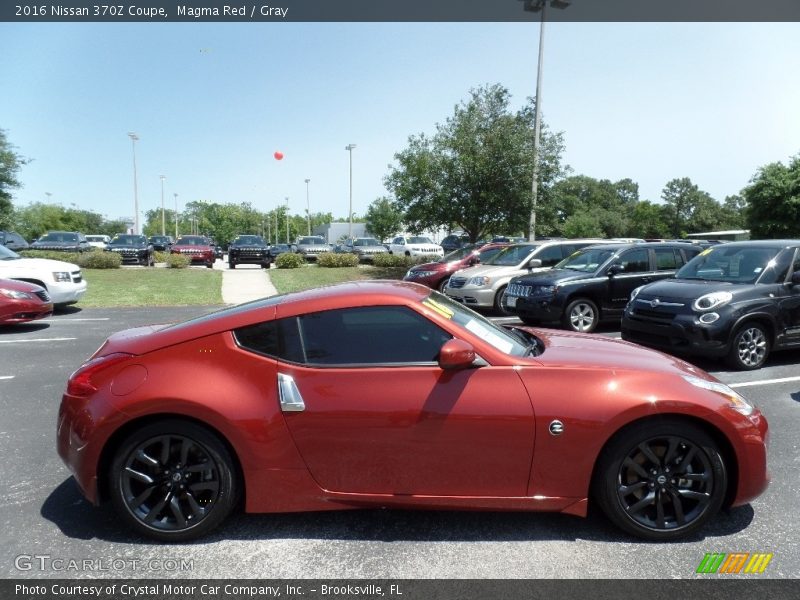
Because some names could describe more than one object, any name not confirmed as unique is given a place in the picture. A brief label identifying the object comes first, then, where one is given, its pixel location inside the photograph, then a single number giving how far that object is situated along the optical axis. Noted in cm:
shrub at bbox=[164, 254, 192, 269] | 2369
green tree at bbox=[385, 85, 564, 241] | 1956
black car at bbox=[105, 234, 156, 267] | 2614
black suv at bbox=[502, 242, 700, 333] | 947
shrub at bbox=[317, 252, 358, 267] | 2375
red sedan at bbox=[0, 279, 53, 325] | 933
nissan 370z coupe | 285
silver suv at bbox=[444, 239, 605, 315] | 1169
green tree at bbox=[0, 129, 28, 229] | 2936
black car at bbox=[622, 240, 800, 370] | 650
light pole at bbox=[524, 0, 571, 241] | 1948
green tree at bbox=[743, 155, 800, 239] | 3322
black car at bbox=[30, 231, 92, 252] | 2827
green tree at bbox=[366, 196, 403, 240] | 6562
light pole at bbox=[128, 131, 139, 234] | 4728
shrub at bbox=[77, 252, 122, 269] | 2246
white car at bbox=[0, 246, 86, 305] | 1108
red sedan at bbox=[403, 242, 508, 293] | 1475
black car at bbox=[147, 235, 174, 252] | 4144
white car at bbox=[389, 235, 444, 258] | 3246
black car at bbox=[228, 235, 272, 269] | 2534
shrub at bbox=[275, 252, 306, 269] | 2397
